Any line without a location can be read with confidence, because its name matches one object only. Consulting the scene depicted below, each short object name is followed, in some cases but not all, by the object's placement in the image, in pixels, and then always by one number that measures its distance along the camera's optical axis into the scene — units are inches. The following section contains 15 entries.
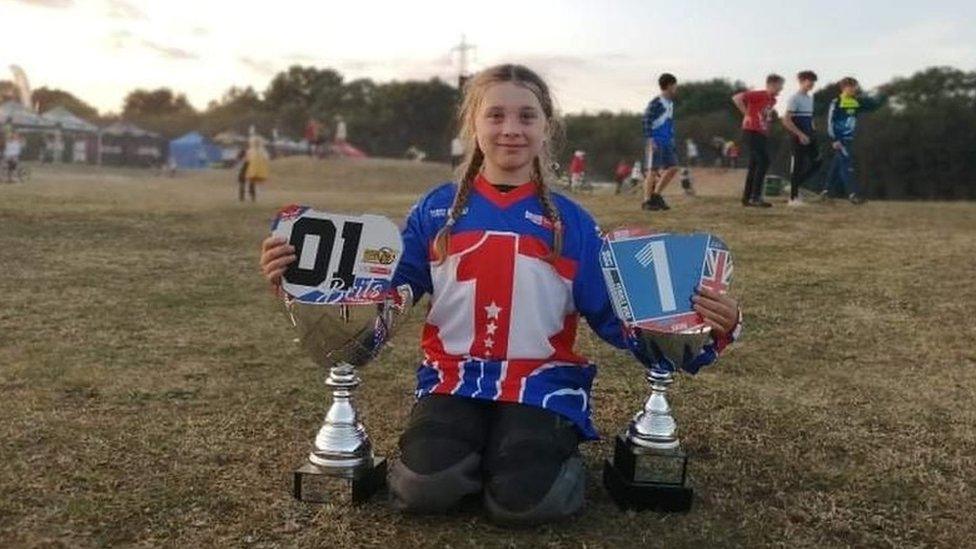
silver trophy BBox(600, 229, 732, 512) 93.7
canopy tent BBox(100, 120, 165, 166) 2191.9
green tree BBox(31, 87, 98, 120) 3205.7
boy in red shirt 422.0
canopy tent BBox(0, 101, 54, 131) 1670.8
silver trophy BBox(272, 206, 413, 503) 96.0
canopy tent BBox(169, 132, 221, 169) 2093.6
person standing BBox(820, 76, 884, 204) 465.4
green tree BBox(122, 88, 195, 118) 3634.4
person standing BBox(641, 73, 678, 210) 424.8
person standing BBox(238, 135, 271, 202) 720.6
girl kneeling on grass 95.7
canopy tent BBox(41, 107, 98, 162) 1927.9
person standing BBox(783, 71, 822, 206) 427.2
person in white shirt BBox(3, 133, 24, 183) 925.2
